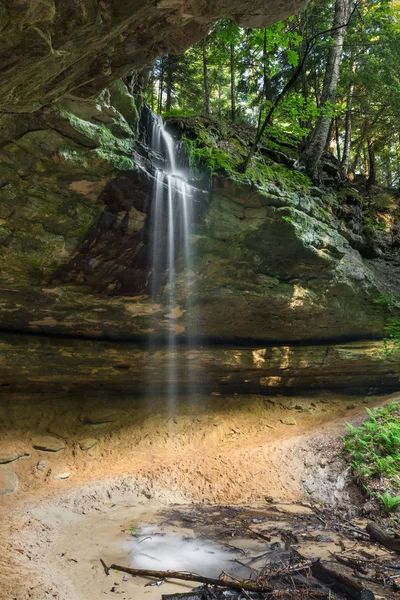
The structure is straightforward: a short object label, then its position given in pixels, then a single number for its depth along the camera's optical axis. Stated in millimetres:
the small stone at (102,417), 9398
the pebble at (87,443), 8770
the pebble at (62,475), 7801
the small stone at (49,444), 8469
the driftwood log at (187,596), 3695
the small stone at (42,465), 7943
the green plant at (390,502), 5957
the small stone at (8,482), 7027
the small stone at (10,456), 7848
